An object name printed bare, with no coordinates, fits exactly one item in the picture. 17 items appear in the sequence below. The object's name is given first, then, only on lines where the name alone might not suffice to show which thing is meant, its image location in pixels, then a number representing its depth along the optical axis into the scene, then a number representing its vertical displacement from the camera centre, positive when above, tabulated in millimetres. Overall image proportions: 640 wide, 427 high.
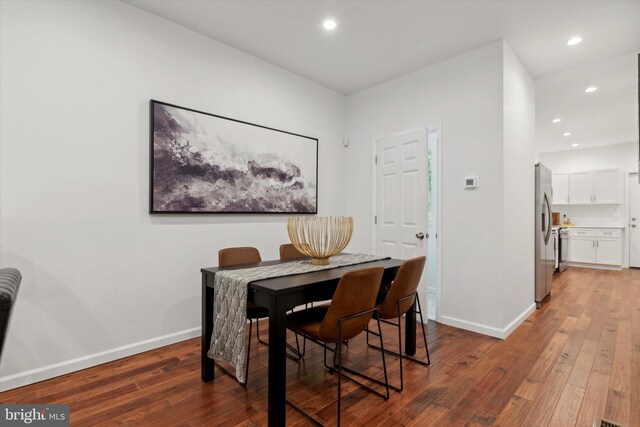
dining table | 1636 -491
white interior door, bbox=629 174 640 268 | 6777 -124
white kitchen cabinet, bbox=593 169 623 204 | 6840 +641
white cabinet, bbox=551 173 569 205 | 7512 +651
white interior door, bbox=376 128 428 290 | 3531 +225
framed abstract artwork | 2744 +477
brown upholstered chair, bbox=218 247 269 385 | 2422 -370
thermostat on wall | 3215 +335
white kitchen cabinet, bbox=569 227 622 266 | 6645 -635
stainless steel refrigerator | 3932 -237
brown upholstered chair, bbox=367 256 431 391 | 2152 -522
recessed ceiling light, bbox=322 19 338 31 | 2834 +1695
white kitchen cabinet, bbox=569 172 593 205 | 7196 +634
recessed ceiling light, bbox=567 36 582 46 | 3012 +1655
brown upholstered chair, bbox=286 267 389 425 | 1755 -556
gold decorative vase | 2320 -141
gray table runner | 1842 -570
